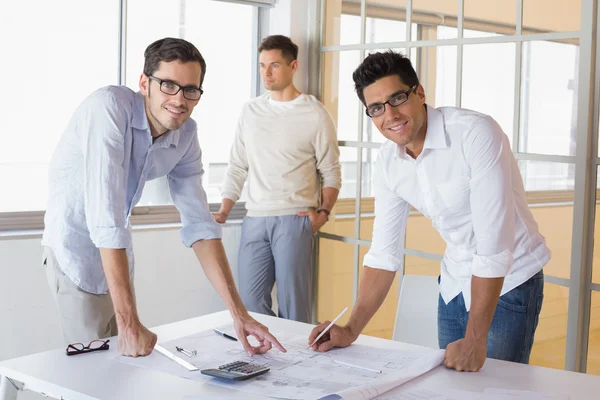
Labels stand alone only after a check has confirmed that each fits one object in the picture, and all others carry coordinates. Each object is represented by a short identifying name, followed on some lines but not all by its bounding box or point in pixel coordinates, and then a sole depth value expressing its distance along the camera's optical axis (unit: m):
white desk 1.78
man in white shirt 2.05
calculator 1.84
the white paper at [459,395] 1.75
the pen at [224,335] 2.23
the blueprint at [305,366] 1.78
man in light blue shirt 2.02
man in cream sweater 4.19
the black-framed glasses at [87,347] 2.04
